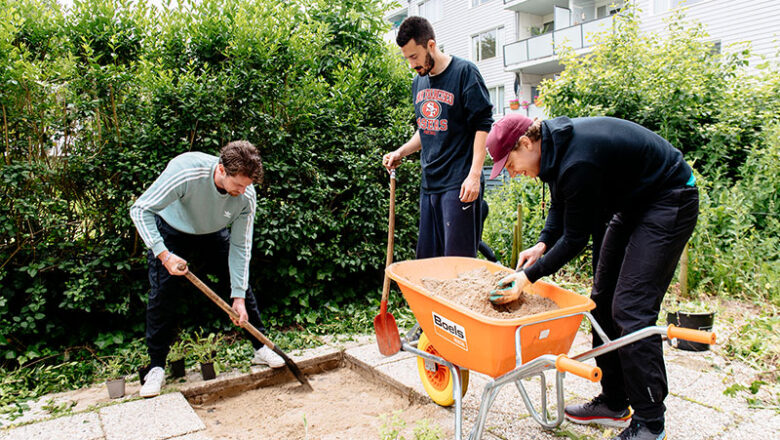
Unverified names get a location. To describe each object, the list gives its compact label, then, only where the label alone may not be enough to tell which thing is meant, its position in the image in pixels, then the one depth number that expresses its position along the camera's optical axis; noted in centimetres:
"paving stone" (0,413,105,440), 259
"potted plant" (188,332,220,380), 331
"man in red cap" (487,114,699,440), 209
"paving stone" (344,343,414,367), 355
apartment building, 1703
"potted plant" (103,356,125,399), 303
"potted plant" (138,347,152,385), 315
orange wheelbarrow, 187
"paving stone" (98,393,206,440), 262
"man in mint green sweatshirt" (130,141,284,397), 291
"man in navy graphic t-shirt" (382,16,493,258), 316
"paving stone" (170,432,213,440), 260
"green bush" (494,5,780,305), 458
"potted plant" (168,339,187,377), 329
